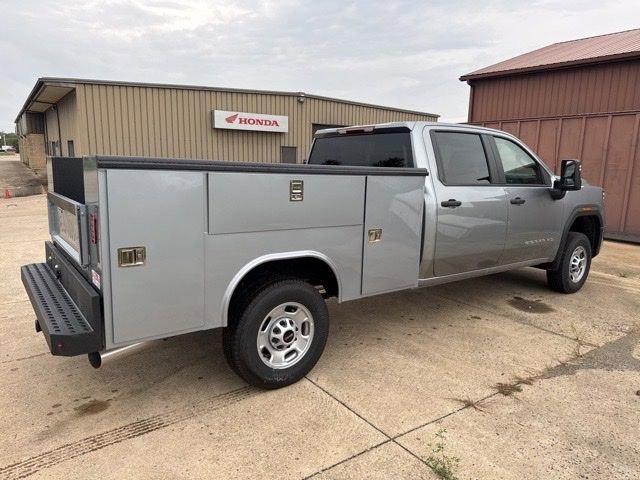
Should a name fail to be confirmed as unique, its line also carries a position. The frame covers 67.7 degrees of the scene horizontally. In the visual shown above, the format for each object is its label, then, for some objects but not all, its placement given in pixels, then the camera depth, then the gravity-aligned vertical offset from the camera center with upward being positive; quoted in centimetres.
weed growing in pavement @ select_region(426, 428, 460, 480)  258 -165
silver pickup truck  270 -53
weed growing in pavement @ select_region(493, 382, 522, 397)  352 -164
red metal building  1059 +157
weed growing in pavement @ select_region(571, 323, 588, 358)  426 -161
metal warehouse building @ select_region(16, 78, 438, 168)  1595 +152
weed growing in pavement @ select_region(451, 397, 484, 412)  329 -164
